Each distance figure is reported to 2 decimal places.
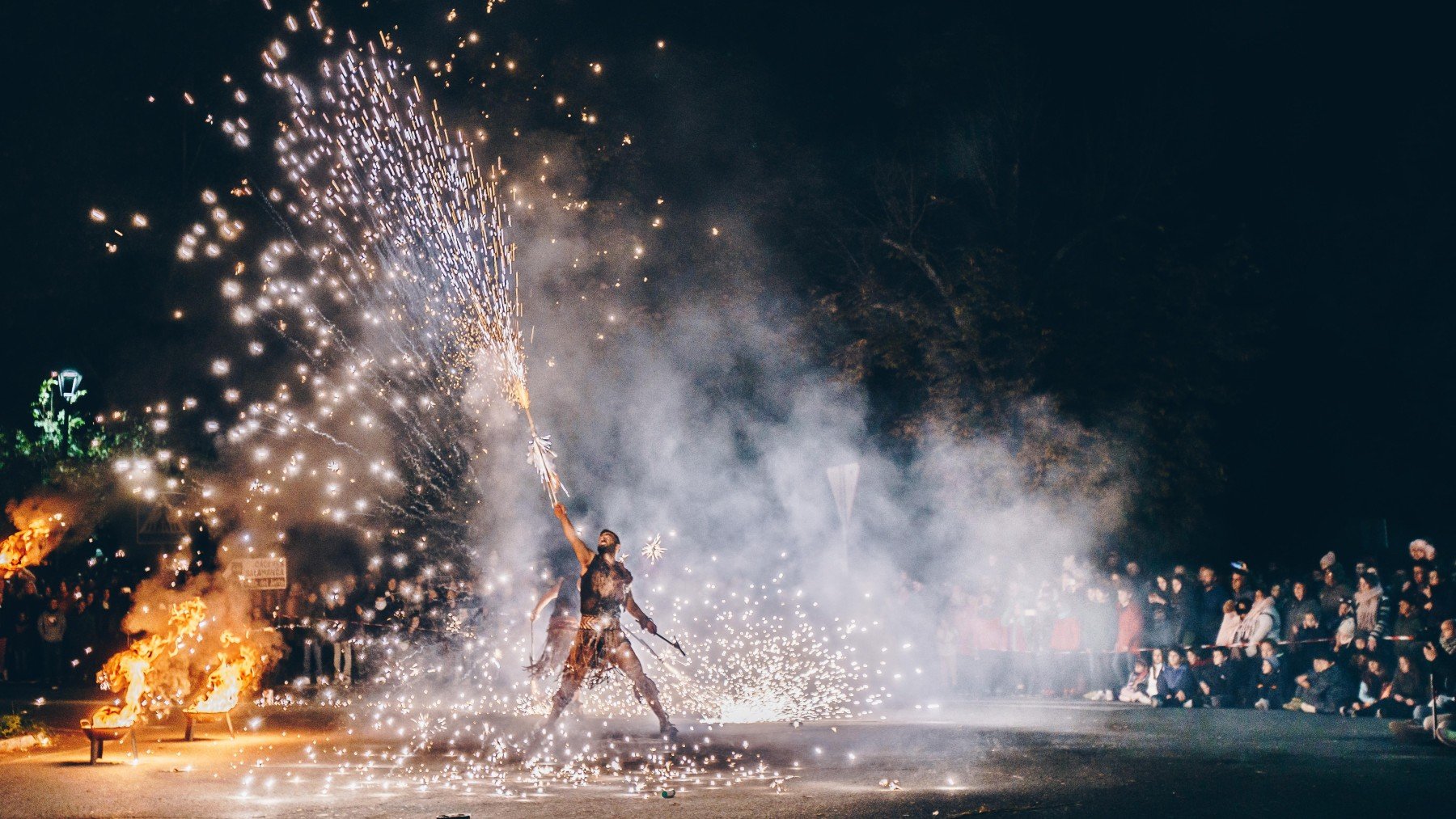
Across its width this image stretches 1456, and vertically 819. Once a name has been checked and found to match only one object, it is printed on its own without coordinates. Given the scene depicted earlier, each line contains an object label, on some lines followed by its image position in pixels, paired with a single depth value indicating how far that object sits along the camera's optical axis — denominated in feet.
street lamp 92.44
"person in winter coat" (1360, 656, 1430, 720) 36.65
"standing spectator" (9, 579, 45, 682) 64.03
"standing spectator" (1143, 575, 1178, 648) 45.70
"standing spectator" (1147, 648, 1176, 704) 44.73
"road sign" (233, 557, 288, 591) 49.32
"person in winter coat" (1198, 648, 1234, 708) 42.83
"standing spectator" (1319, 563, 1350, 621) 40.75
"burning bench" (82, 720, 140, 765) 32.60
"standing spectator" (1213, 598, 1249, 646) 43.42
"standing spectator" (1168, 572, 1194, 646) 45.11
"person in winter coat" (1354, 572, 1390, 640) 38.50
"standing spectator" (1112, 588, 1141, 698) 46.60
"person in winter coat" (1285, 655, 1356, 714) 39.37
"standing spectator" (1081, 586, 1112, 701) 47.52
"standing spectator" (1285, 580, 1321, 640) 41.11
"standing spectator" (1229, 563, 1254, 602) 43.93
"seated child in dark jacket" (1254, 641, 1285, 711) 41.50
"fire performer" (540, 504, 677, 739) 34.68
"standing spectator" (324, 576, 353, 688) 59.16
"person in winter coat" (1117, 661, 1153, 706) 45.93
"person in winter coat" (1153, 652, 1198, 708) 43.47
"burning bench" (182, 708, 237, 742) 36.81
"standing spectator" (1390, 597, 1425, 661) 36.78
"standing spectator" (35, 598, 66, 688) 62.80
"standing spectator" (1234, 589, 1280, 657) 42.04
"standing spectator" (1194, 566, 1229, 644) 44.83
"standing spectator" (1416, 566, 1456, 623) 36.45
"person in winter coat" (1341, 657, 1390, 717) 38.09
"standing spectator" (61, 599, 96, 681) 64.23
